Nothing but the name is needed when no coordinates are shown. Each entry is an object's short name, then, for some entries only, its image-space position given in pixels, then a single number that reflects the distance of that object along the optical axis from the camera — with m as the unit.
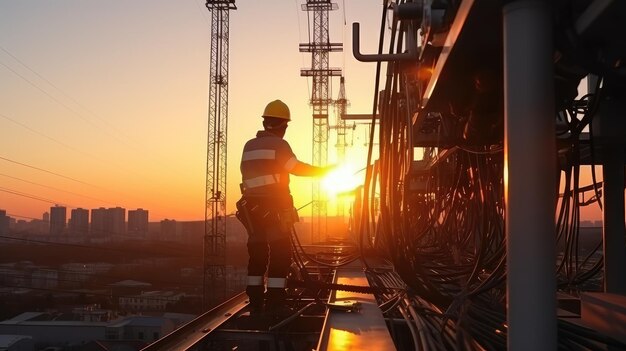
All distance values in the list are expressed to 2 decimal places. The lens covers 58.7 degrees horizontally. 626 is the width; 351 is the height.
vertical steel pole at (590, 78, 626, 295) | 3.11
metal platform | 2.59
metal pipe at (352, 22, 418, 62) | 2.19
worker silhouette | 4.05
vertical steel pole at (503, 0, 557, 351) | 1.22
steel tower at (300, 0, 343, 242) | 32.91
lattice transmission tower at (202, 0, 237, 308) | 30.92
